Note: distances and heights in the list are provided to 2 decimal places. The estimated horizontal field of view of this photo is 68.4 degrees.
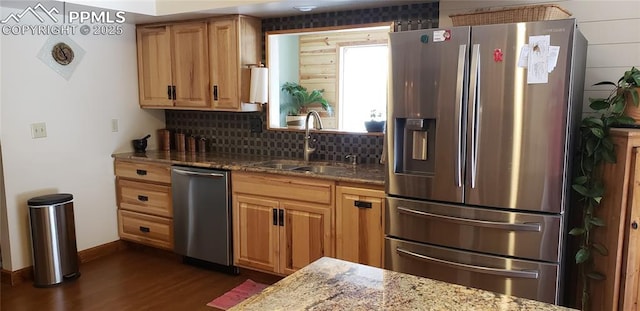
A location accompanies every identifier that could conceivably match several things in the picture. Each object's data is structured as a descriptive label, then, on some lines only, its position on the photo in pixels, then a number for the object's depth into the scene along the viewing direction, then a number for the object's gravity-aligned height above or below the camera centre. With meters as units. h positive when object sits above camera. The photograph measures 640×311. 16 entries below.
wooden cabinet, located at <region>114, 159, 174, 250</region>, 3.79 -0.77
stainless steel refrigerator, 2.14 -0.19
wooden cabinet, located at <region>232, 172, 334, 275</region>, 3.08 -0.77
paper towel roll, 3.62 +0.19
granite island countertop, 1.15 -0.48
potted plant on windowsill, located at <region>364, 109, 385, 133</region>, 3.43 -0.12
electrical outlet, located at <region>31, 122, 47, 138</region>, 3.47 -0.15
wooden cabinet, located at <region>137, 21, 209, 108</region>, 3.80 +0.37
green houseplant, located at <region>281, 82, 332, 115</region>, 4.68 +0.11
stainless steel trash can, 3.34 -0.93
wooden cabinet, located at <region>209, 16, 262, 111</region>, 3.60 +0.41
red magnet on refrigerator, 2.20 +0.25
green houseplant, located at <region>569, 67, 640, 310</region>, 2.24 -0.24
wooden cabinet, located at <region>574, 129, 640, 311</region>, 2.17 -0.54
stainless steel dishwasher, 3.44 -0.80
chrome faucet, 3.60 -0.19
